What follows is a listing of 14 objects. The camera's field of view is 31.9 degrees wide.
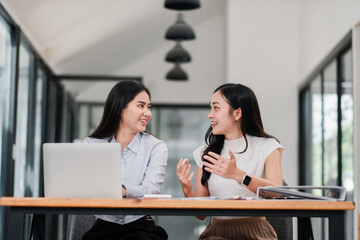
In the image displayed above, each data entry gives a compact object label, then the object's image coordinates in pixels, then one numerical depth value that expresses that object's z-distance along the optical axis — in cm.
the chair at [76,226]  281
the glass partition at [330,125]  534
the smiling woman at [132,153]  265
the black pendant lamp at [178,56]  689
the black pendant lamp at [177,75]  798
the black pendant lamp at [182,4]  451
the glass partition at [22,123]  566
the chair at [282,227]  287
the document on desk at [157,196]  216
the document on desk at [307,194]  214
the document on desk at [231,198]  216
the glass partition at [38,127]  673
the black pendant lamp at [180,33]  591
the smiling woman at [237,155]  266
